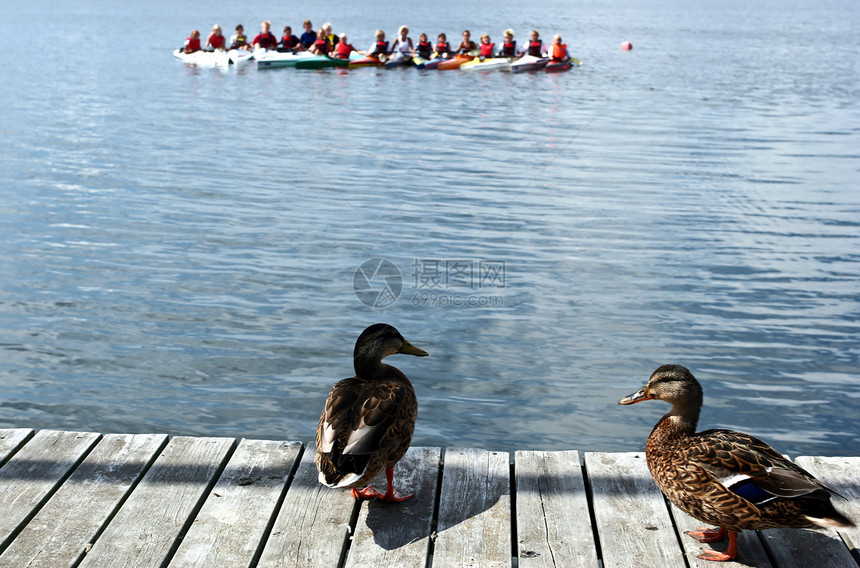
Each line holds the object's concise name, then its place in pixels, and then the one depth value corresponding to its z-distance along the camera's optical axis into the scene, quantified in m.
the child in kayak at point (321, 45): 27.70
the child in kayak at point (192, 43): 28.36
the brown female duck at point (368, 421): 3.12
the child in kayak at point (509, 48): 27.81
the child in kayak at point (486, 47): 27.72
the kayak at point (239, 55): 27.83
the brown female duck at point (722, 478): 2.88
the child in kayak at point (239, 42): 29.06
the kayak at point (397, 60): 27.59
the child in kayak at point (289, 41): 28.38
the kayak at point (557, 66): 26.76
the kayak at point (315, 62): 27.17
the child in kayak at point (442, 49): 27.97
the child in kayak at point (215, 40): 28.89
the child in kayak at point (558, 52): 26.58
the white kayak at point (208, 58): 27.61
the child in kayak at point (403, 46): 27.81
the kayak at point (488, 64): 27.02
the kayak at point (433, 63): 27.35
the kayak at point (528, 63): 26.83
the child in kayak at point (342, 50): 27.72
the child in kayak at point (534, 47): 27.43
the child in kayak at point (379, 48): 27.92
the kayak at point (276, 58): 27.05
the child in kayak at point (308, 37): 28.92
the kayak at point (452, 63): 27.45
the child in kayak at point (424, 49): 28.15
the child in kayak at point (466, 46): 28.27
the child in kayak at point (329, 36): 28.12
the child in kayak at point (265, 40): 28.64
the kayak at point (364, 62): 27.56
